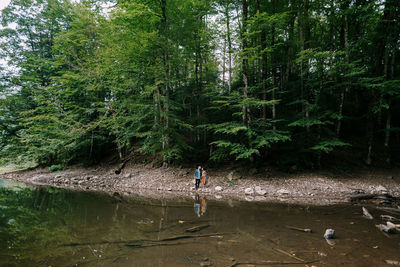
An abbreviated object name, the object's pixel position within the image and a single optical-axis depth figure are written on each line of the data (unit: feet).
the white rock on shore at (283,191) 31.81
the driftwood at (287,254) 11.52
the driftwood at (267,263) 10.98
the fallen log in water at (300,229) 16.16
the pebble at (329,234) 14.79
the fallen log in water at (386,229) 15.79
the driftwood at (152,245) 13.24
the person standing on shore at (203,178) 37.81
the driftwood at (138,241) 13.53
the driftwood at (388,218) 19.57
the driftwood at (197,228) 16.53
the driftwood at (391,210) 22.04
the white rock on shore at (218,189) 35.89
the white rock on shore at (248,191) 33.53
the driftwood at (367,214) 20.15
